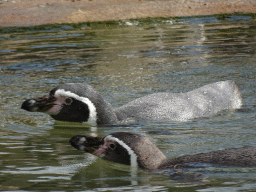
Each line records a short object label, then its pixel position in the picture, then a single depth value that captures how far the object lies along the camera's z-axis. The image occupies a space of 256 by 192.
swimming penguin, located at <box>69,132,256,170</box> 9.36
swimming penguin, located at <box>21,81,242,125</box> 13.00
